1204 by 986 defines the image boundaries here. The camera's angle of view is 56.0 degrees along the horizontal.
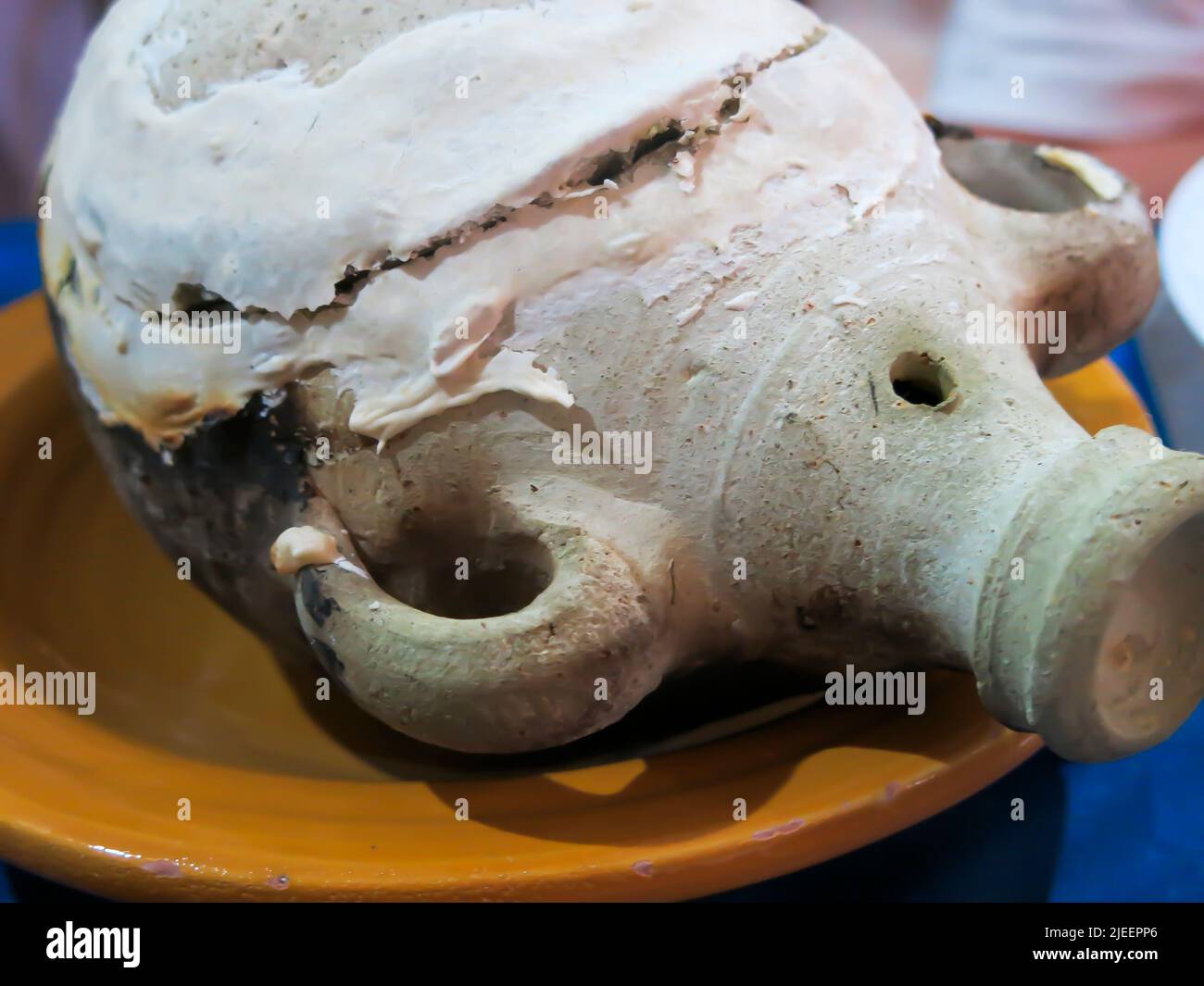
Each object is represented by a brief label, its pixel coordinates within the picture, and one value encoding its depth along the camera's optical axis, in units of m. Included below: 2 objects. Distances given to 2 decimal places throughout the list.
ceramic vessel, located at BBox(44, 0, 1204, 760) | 0.63
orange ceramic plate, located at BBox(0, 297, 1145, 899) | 0.66
